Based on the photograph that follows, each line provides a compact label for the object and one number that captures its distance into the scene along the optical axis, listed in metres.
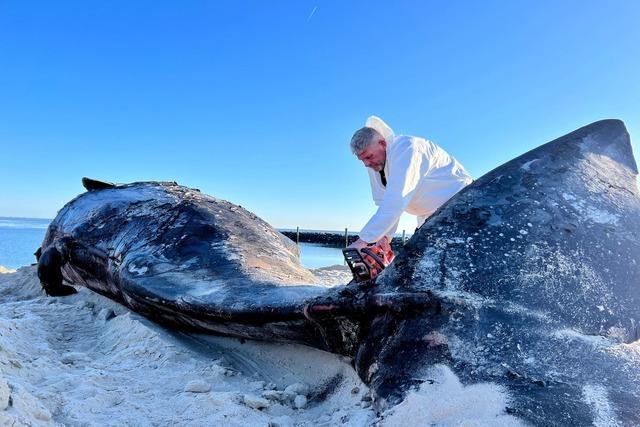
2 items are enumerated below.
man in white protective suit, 3.37
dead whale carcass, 1.84
